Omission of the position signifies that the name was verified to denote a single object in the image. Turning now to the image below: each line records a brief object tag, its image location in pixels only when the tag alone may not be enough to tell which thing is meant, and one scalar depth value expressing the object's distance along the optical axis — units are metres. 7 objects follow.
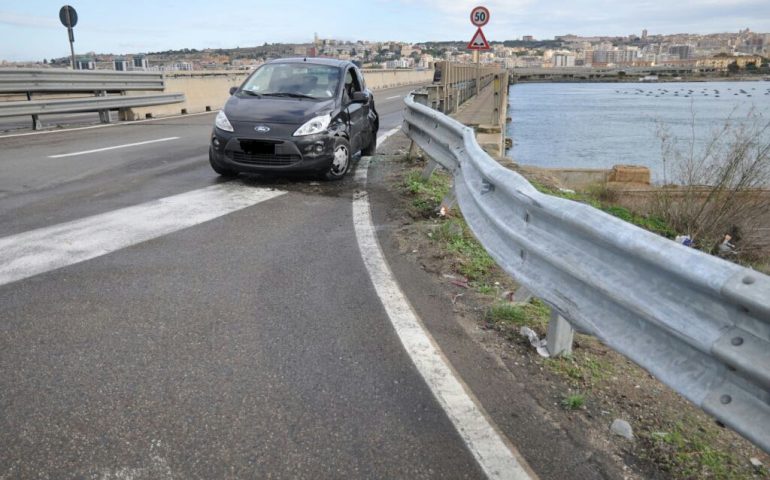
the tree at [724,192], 10.05
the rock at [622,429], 2.74
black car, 7.99
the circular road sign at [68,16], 17.97
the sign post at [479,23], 18.73
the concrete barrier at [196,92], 18.71
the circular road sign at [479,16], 18.73
